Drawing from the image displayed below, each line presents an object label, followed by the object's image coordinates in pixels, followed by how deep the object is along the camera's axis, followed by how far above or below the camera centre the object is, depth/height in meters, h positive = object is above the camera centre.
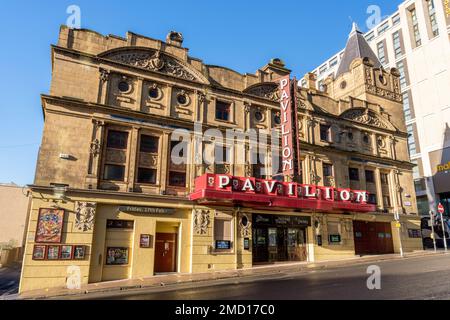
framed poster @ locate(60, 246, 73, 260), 17.19 -1.03
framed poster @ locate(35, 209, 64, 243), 17.00 +0.43
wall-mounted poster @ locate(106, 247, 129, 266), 18.64 -1.29
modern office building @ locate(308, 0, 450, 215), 51.69 +26.46
